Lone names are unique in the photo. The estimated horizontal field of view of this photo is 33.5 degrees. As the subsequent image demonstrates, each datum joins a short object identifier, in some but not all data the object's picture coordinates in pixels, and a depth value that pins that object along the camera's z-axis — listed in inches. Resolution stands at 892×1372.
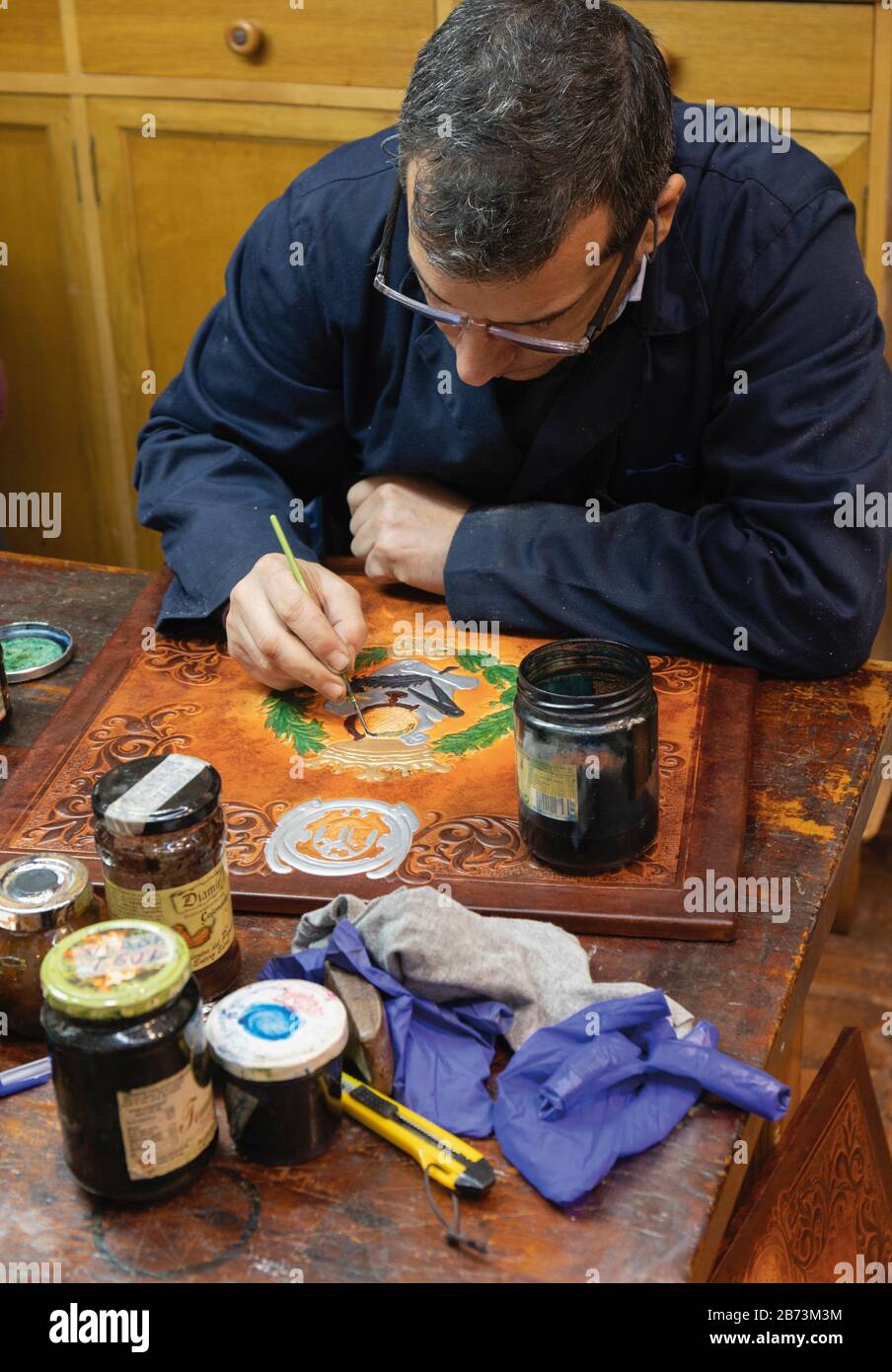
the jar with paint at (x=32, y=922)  43.4
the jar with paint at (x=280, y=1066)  38.5
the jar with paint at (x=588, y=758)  47.7
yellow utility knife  38.8
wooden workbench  37.1
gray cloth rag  43.7
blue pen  43.0
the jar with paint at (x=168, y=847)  42.3
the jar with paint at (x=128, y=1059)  36.4
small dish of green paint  65.6
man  53.1
